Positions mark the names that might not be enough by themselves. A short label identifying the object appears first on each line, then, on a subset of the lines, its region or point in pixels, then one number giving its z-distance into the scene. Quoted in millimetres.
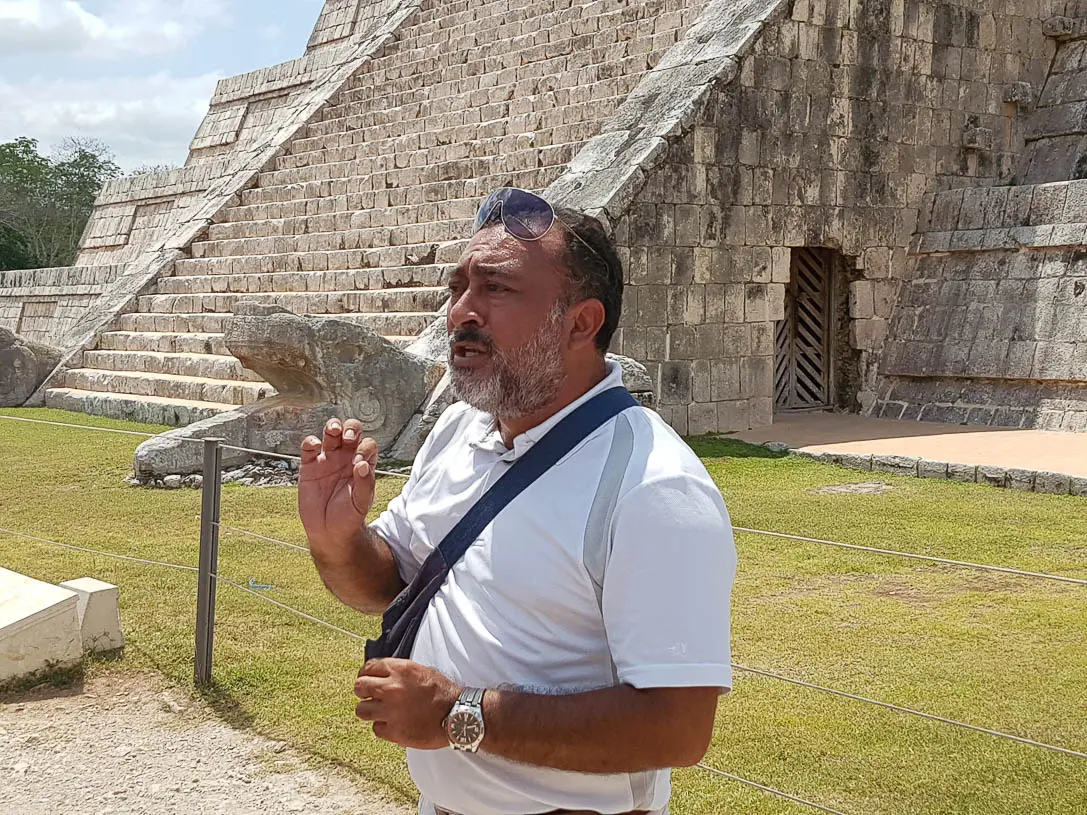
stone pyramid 10141
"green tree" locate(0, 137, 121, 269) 40281
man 1613
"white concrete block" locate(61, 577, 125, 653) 4598
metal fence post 4328
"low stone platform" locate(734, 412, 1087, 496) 7996
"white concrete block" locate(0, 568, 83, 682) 4324
